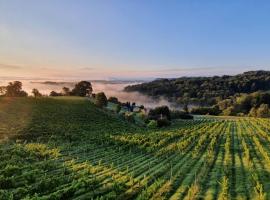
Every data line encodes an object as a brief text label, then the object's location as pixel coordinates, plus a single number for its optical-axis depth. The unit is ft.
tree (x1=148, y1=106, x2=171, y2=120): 149.51
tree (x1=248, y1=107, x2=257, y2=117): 206.97
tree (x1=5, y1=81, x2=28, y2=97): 151.31
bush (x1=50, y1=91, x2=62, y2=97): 189.36
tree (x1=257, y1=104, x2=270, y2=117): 198.98
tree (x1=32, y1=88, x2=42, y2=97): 172.47
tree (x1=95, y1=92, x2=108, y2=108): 147.60
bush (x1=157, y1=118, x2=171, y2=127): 126.64
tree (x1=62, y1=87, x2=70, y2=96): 191.72
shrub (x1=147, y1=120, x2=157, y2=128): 122.53
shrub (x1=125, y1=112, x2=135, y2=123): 129.73
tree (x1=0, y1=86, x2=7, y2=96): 142.93
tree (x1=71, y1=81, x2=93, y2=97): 190.08
